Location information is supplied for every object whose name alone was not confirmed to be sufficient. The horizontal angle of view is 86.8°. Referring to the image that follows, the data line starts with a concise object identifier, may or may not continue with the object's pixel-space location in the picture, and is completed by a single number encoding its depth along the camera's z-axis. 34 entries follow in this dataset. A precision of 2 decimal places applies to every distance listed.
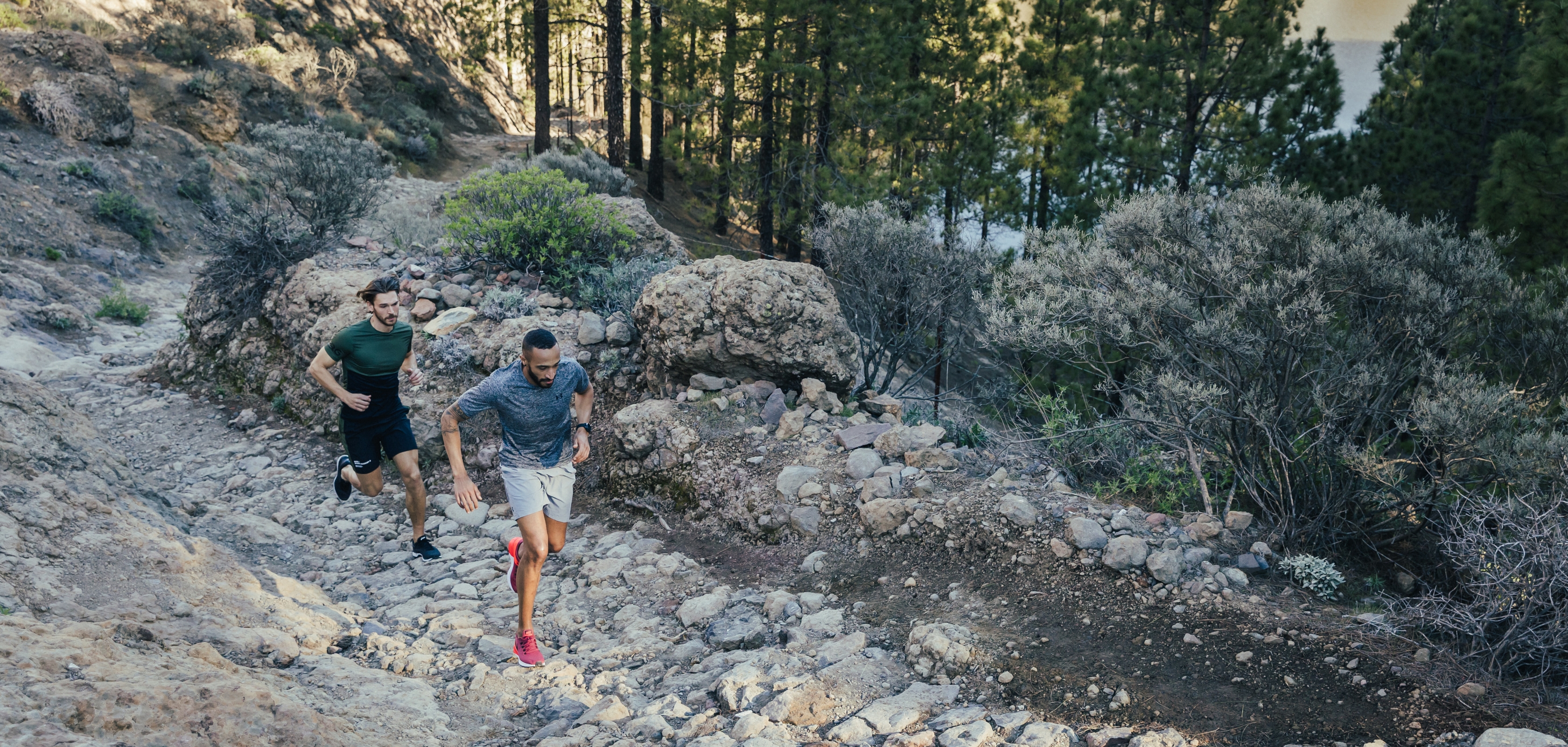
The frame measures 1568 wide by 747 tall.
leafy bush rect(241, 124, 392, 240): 9.43
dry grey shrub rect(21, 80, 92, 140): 14.73
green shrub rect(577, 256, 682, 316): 7.73
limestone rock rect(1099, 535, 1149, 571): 4.39
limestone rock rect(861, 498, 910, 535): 5.12
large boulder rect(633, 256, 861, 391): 6.53
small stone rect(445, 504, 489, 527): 6.20
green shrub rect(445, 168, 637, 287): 8.44
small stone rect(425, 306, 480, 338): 7.77
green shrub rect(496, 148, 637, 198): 14.61
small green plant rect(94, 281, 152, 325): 11.15
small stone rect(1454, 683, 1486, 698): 3.29
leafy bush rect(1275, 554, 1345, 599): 4.26
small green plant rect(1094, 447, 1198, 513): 5.51
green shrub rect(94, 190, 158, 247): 13.73
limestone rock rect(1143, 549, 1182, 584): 4.28
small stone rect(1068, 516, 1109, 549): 4.55
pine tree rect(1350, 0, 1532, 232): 12.45
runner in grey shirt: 4.09
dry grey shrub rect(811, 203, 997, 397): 8.36
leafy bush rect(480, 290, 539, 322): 7.79
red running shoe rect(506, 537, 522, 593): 4.35
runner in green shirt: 5.06
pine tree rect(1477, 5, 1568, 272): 9.36
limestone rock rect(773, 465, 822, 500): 5.59
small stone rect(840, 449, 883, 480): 5.55
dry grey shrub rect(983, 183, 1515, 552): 4.84
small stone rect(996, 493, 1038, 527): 4.80
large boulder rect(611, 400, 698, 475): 6.20
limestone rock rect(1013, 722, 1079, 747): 3.29
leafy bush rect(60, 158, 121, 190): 14.23
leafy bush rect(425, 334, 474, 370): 7.37
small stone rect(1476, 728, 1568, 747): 2.91
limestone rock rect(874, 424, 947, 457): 5.76
